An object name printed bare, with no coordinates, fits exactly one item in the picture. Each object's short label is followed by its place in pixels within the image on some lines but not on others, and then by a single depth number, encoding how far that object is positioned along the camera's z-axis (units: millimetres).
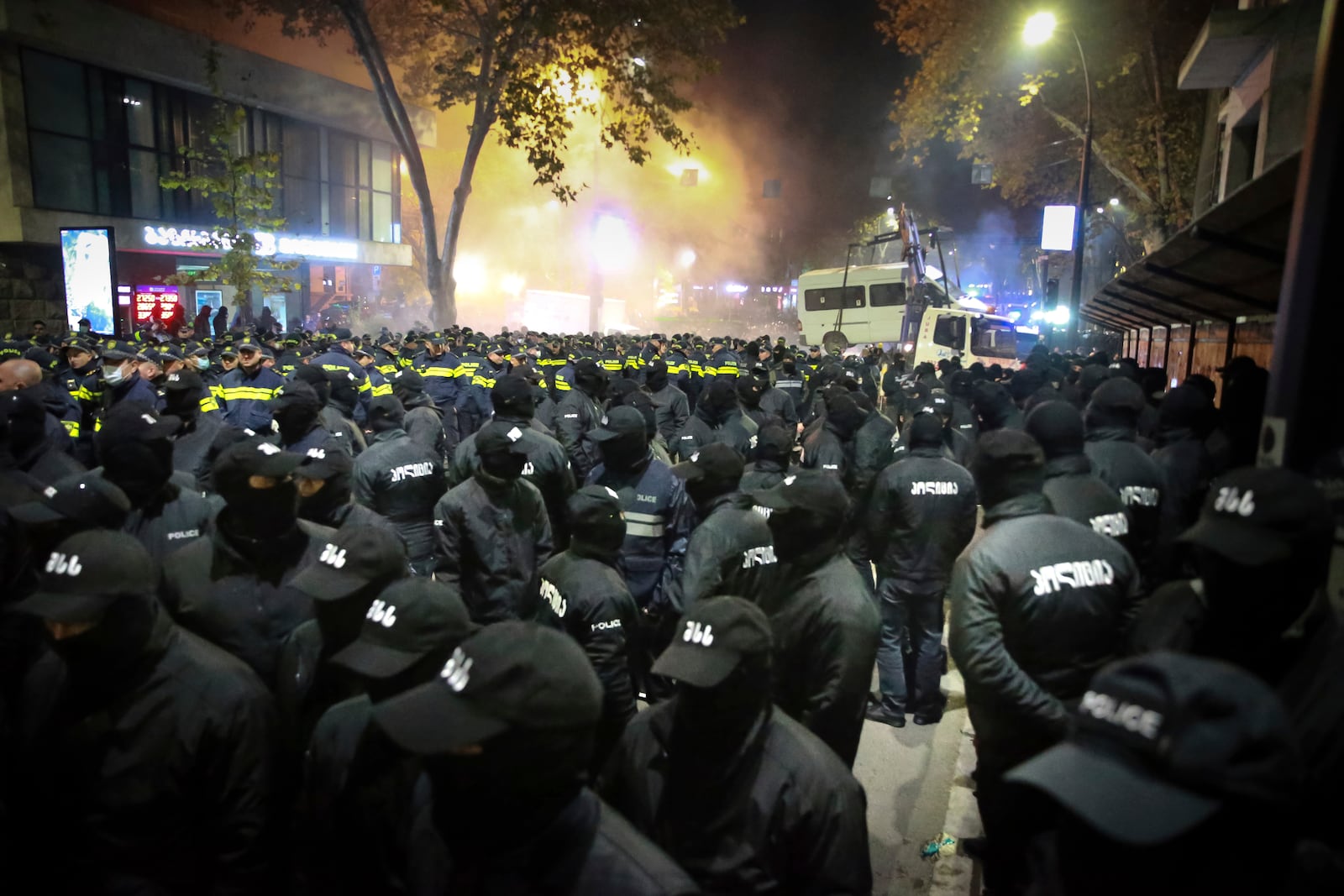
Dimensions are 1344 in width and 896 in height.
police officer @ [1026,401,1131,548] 4484
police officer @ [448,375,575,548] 6297
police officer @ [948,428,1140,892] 3539
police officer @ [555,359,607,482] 9492
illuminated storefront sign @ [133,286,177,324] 27766
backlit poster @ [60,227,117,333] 19469
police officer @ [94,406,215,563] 4398
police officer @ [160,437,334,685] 3490
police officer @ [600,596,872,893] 2463
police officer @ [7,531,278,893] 2500
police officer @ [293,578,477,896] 2426
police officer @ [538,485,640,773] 3875
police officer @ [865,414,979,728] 6164
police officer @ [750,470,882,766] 3529
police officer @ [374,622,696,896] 1877
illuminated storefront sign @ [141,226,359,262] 27797
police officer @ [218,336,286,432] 9227
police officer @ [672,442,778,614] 4441
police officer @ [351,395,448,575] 6262
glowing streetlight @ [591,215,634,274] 72000
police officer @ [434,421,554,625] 5246
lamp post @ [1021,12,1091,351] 17062
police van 33656
